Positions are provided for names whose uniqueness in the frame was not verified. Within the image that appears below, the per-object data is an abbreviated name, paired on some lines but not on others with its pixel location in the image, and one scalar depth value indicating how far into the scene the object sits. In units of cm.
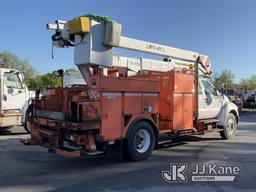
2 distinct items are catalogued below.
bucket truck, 467
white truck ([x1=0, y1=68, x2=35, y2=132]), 831
